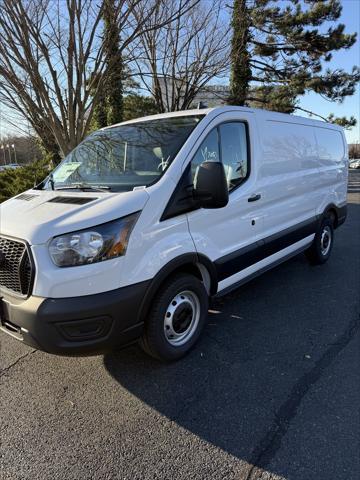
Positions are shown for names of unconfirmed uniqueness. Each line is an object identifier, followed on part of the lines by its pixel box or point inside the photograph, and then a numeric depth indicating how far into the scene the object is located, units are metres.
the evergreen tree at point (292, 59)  14.04
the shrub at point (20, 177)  9.17
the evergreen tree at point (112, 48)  6.91
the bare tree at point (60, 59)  6.79
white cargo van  2.51
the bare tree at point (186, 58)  10.09
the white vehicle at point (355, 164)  46.86
